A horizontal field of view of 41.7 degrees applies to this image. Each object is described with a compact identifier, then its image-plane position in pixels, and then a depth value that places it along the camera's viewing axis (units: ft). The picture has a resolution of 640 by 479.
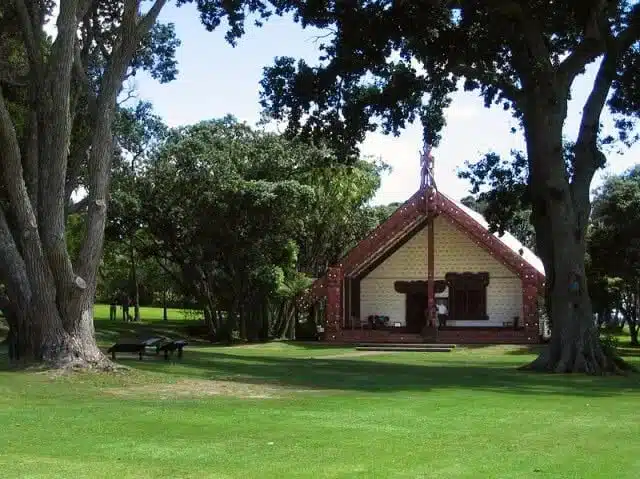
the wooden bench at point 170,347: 74.69
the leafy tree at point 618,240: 125.39
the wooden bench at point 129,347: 69.26
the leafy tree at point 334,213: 136.05
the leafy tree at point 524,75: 70.13
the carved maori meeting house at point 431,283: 130.72
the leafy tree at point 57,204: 55.31
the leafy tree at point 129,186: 111.84
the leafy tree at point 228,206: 124.16
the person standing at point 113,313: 189.76
